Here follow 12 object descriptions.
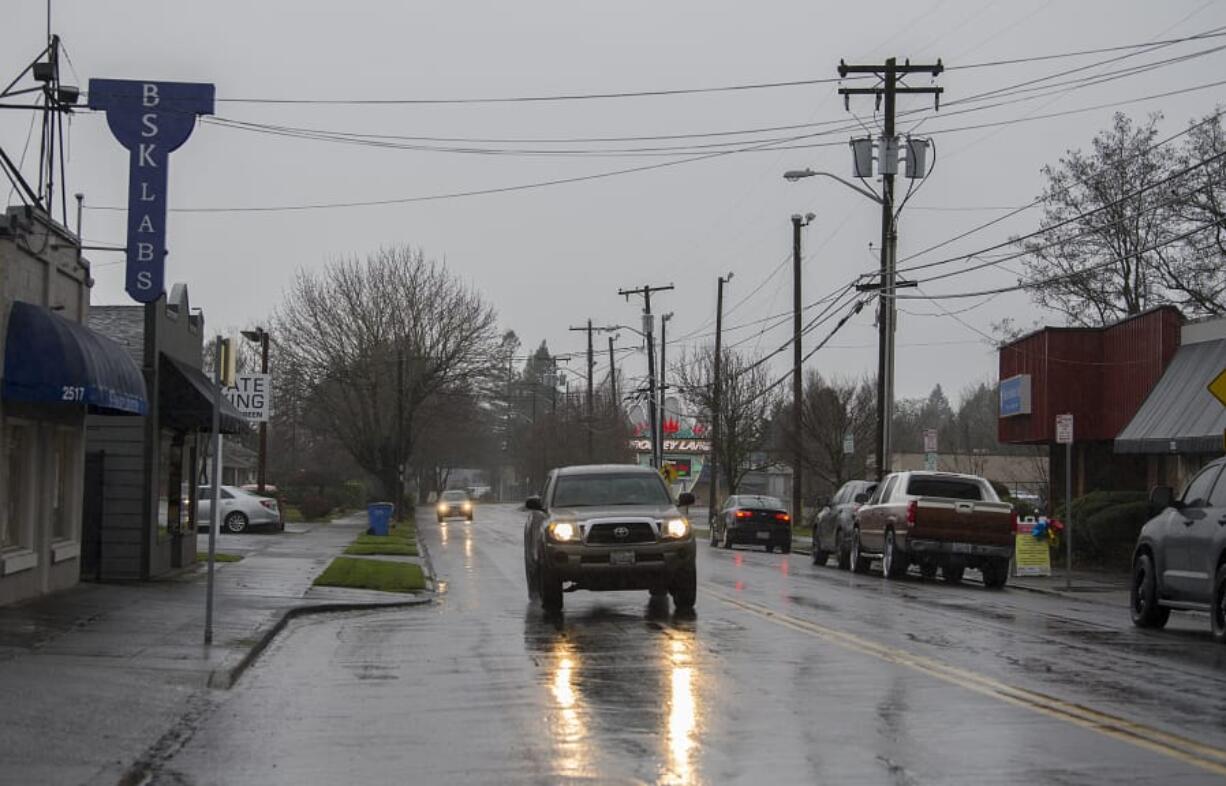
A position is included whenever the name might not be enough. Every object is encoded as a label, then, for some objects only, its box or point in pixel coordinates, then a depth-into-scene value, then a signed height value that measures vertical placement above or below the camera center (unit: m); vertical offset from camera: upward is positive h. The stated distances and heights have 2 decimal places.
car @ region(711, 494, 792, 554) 41.72 -0.93
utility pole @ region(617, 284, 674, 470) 65.19 +6.20
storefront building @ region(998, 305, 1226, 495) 29.98 +2.23
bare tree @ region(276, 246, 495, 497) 63.34 +5.80
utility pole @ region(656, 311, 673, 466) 67.06 +6.26
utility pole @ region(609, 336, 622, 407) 86.75 +5.94
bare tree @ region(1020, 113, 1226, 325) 46.97 +8.62
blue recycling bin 45.21 -0.96
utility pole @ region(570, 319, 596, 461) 84.43 +5.65
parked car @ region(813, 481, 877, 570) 31.30 -0.68
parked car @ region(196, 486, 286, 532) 44.56 -0.85
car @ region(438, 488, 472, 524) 69.19 -0.89
